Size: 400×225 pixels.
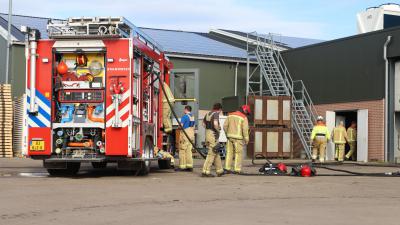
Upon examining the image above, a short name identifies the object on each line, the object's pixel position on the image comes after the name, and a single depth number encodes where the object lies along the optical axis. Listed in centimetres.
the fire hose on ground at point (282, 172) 1462
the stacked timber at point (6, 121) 2488
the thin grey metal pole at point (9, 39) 2704
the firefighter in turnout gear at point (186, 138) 1573
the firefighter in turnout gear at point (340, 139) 2481
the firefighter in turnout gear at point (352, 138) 2531
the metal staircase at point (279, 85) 2694
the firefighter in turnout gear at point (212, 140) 1397
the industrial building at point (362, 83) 2314
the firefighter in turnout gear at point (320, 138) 2238
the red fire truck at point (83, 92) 1280
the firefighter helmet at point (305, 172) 1439
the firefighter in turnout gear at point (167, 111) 1577
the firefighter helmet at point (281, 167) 1501
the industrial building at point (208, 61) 3153
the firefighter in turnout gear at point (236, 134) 1469
